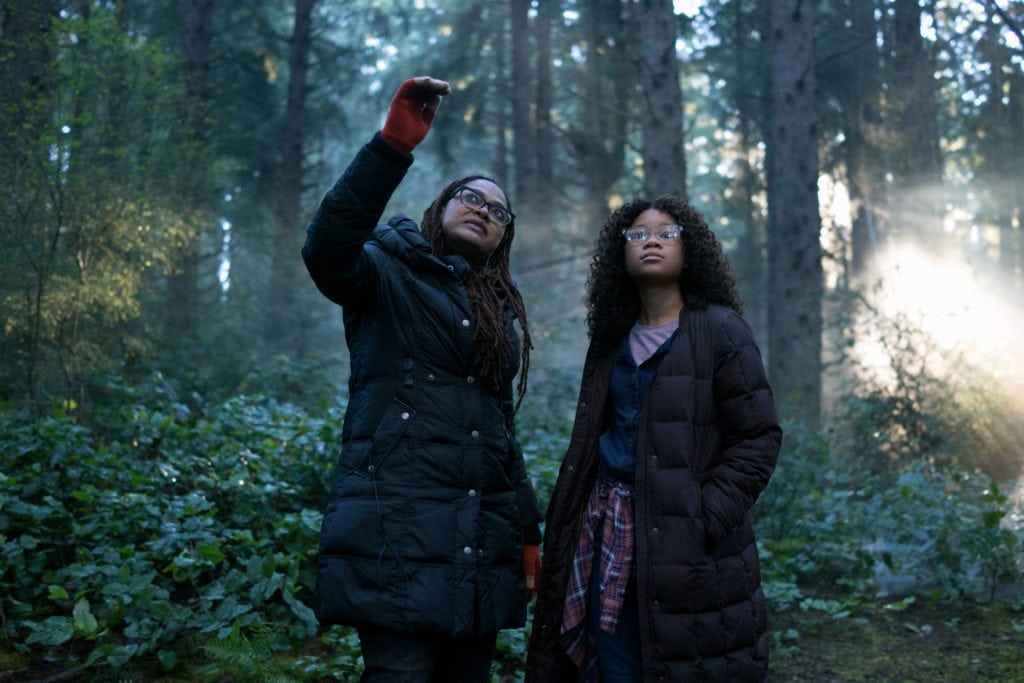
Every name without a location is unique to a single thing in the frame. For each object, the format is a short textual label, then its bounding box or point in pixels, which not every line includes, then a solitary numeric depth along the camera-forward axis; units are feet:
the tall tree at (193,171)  37.04
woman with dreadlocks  9.23
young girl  10.19
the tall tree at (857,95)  56.13
